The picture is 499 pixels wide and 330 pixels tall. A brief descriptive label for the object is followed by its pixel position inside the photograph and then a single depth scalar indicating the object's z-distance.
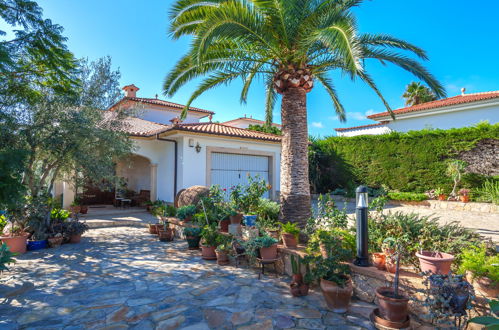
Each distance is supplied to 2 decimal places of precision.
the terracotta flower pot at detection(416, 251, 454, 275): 3.86
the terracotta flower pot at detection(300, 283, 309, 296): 4.80
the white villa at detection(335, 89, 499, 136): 18.28
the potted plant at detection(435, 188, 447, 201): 13.78
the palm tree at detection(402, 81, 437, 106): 27.89
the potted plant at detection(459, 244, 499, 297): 3.41
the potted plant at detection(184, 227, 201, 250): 7.89
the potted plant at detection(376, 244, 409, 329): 3.54
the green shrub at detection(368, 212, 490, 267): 4.44
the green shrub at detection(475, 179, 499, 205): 12.23
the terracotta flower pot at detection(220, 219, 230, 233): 7.87
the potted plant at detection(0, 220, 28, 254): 7.37
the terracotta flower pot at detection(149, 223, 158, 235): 10.12
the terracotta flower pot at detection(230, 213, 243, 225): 7.51
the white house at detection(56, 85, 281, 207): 13.11
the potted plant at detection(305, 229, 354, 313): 4.21
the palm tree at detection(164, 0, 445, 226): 6.15
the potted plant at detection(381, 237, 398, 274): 4.33
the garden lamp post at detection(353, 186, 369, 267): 4.64
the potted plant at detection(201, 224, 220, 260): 6.99
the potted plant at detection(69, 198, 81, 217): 12.86
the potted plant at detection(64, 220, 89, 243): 8.61
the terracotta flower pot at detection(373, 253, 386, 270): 4.53
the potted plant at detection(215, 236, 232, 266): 6.66
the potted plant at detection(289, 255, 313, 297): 4.77
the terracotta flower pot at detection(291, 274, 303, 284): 4.84
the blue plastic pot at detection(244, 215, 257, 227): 6.94
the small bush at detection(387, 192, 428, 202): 14.16
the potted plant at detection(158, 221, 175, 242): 9.10
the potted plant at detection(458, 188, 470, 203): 12.98
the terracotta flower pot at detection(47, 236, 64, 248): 8.16
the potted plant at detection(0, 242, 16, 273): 4.47
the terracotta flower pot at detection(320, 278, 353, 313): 4.19
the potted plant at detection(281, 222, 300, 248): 5.94
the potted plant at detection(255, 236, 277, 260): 5.77
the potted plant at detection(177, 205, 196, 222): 9.41
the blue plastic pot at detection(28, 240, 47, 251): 7.99
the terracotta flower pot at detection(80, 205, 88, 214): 13.41
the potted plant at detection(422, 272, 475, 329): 3.23
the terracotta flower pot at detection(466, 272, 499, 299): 3.41
